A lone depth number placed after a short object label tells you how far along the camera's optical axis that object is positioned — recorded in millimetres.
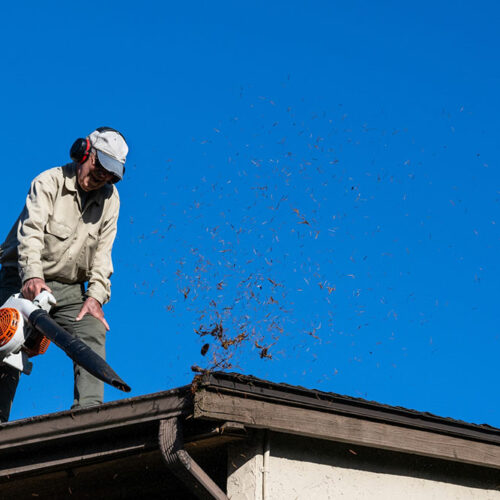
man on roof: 10895
